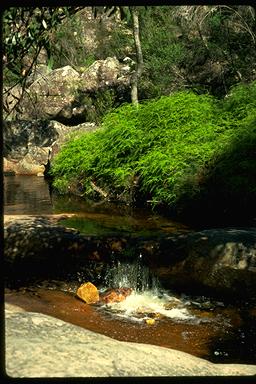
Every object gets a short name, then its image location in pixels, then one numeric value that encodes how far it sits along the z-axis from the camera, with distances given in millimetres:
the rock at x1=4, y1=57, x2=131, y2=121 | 22406
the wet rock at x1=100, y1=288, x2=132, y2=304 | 6133
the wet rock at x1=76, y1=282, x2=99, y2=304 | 6102
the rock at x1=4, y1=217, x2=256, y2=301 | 6133
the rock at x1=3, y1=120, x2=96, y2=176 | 18500
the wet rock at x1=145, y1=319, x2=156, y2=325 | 5426
